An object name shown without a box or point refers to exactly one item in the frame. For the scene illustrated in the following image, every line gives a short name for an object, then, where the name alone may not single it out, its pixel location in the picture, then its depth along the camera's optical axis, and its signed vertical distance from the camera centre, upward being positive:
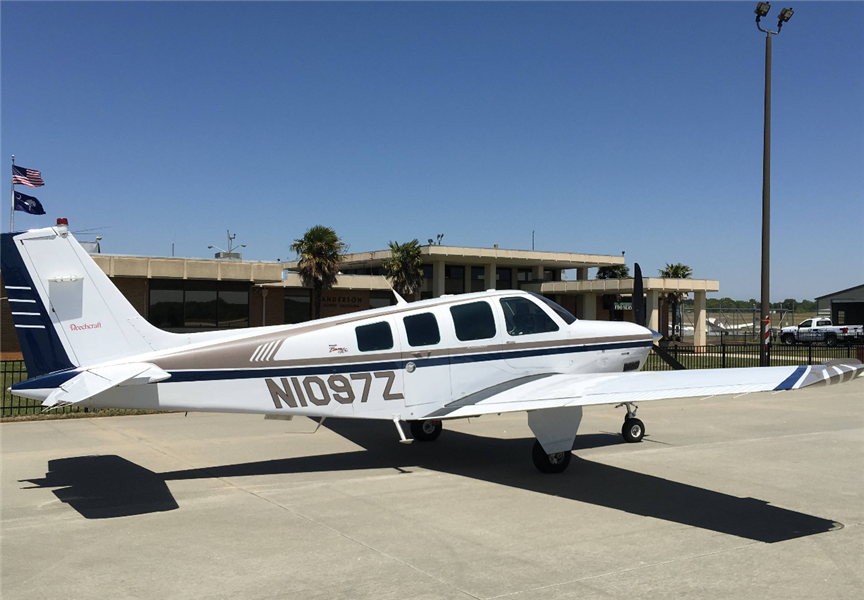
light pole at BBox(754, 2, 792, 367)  21.31 +3.43
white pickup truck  48.56 -0.38
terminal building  30.62 +1.74
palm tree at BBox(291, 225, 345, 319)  37.94 +3.26
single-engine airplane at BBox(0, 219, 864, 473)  7.79 -0.56
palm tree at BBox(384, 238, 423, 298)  45.69 +3.30
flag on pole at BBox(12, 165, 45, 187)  27.42 +5.30
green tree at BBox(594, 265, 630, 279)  58.78 +4.40
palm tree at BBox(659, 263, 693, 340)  54.16 +4.17
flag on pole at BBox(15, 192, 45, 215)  27.69 +4.22
